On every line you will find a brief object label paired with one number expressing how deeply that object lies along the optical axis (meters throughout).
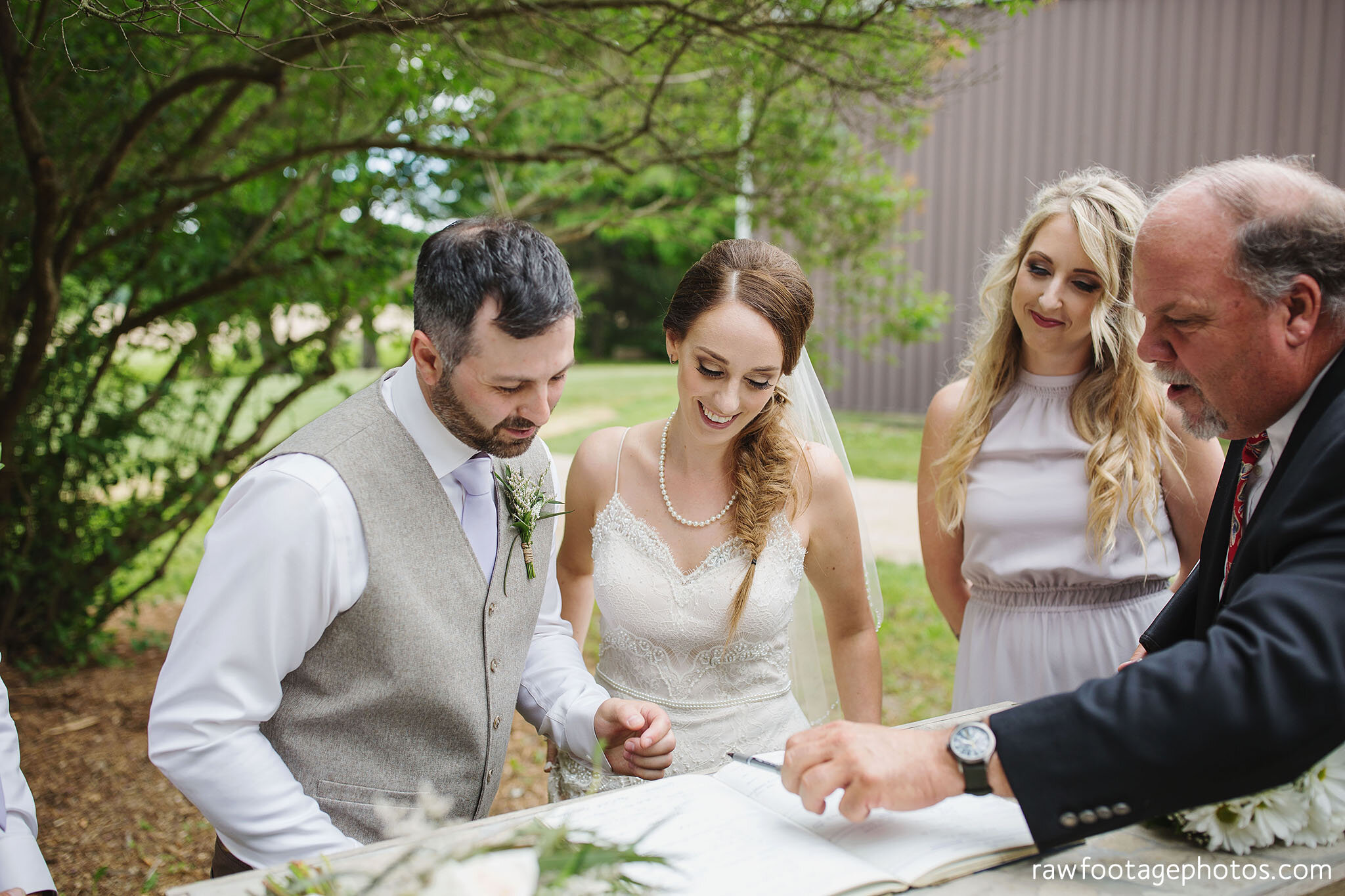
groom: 1.78
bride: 2.68
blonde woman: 2.83
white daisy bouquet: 1.45
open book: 1.39
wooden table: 1.38
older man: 1.38
